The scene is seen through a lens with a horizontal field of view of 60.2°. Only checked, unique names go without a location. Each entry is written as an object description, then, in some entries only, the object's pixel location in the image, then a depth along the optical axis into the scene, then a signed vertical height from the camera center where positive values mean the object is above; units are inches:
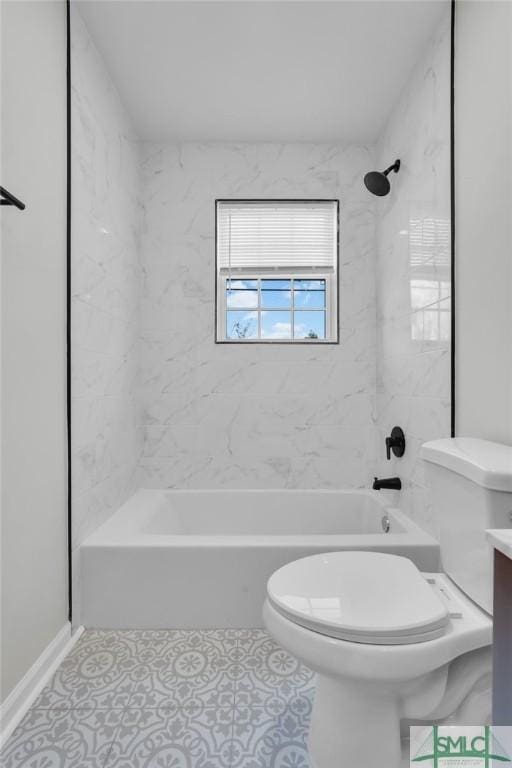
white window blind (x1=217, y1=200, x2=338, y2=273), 111.9 +36.3
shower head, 92.1 +41.0
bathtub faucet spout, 90.9 -22.0
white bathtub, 72.7 -32.5
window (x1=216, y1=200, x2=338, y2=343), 112.0 +27.5
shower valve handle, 89.5 -13.2
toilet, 41.6 -25.2
